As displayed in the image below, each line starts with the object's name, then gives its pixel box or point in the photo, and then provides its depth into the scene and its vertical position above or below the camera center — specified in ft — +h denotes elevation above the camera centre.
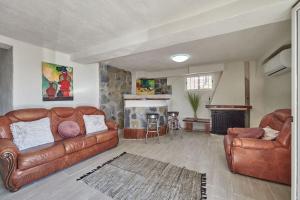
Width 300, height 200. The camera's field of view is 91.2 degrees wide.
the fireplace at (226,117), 14.53 -1.67
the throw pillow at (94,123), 11.07 -1.87
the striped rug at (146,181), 6.09 -3.92
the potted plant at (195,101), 18.06 -0.13
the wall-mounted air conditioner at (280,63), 8.47 +2.32
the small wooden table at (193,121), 17.06 -2.76
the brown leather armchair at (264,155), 6.55 -2.59
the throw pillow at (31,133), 7.56 -1.90
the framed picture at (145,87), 20.31 +1.81
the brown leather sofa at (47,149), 6.27 -2.68
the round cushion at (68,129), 9.56 -2.01
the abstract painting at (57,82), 10.97 +1.33
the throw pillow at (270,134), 7.60 -1.78
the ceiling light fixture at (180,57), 11.64 +3.42
